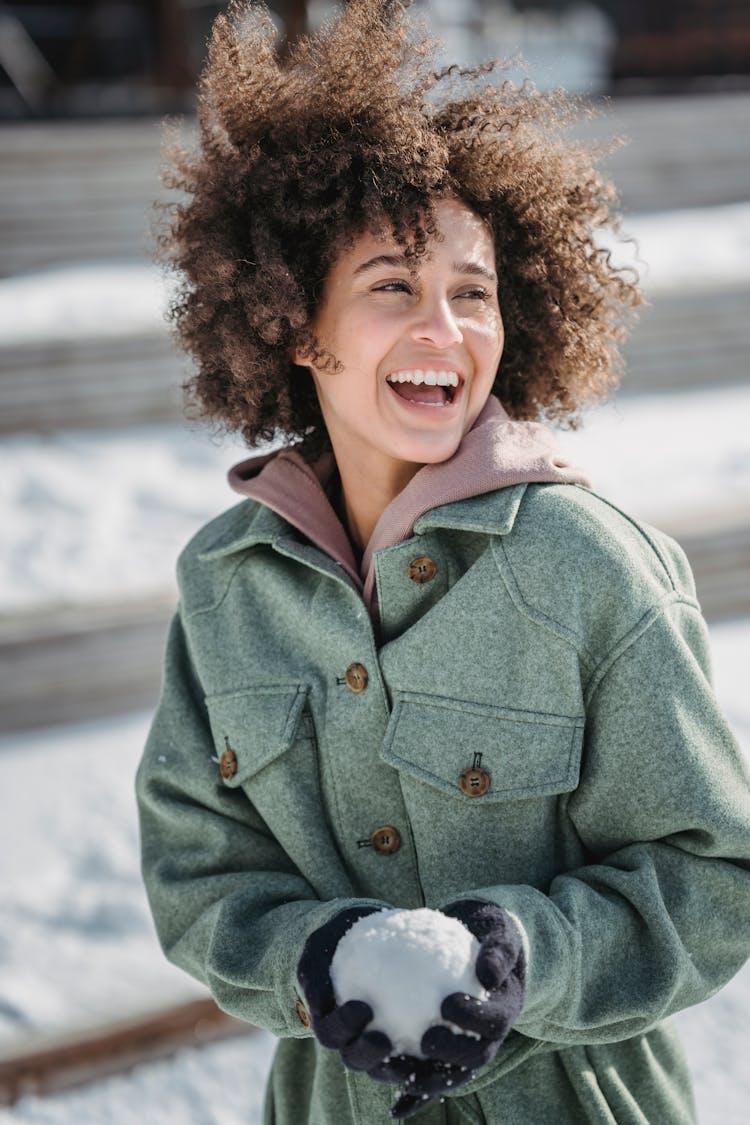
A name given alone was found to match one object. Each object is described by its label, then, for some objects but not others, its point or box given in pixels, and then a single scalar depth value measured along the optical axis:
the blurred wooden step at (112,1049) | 1.84
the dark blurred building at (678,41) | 6.20
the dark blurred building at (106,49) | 5.41
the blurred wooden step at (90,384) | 3.17
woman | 0.99
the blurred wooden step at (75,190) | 3.77
